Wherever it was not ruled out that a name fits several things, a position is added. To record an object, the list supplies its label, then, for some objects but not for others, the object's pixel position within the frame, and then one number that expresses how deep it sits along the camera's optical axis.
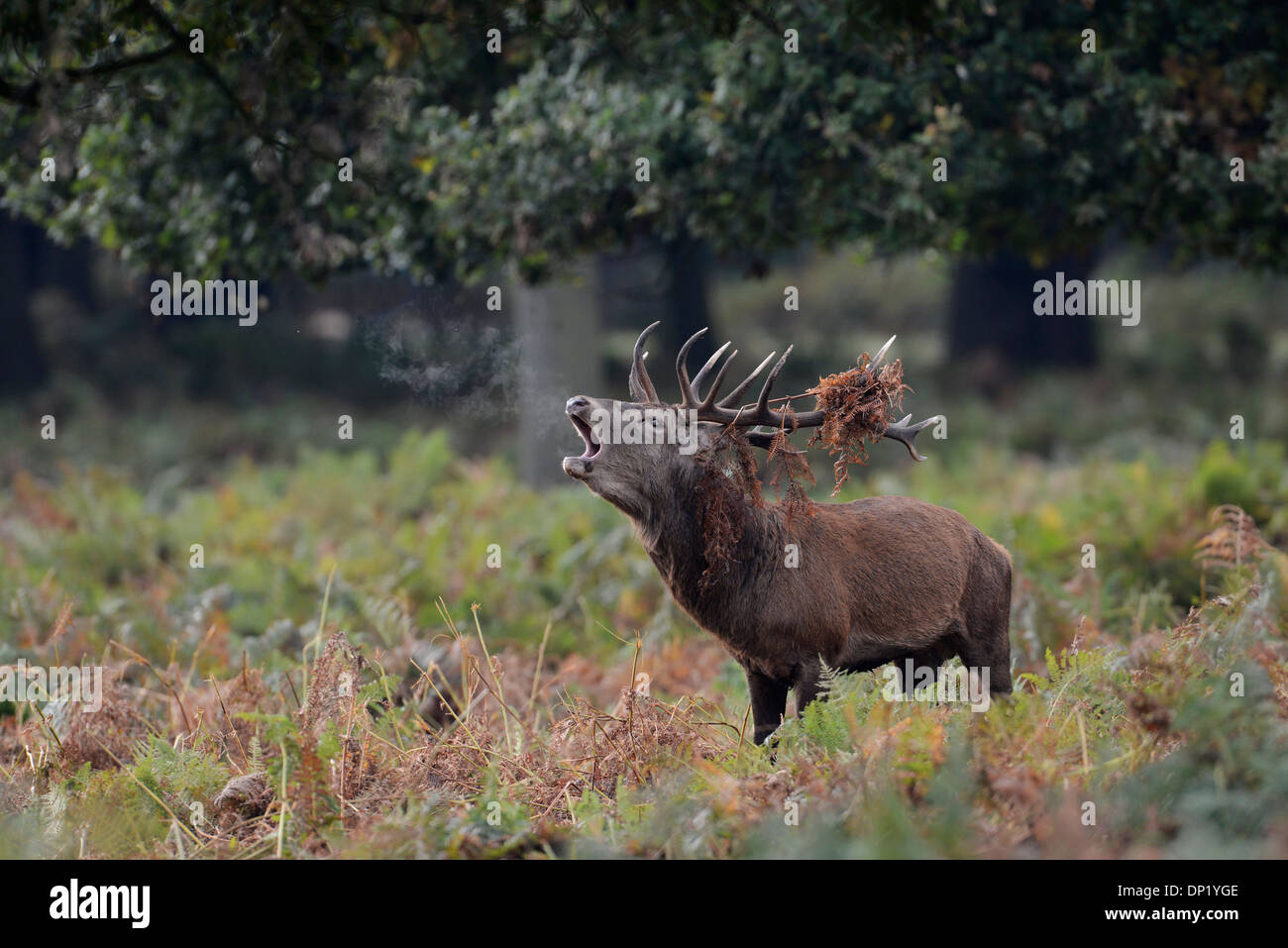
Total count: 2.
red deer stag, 5.68
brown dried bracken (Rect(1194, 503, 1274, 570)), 7.58
